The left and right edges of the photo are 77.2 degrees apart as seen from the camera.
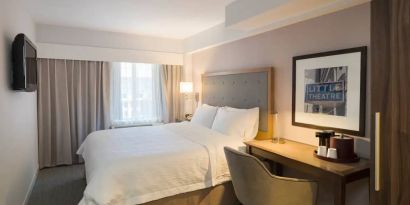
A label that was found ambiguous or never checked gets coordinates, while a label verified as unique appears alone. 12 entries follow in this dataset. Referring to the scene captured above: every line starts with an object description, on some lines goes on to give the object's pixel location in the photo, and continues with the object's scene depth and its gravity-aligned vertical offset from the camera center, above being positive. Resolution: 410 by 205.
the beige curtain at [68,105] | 4.08 -0.15
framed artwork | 2.16 +0.05
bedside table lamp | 4.77 +0.12
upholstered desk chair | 1.94 -0.70
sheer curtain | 4.72 +0.04
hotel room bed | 2.17 -0.60
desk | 1.79 -0.53
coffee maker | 2.20 -0.35
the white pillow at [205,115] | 3.75 -0.29
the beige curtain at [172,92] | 5.07 +0.08
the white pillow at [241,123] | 3.09 -0.34
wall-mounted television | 2.34 +0.30
